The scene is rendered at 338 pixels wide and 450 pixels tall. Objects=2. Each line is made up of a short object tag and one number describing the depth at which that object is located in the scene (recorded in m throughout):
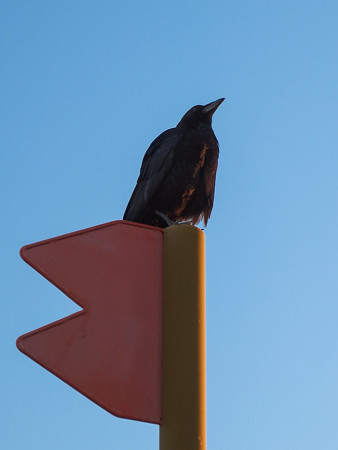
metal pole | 5.03
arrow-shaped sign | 5.04
